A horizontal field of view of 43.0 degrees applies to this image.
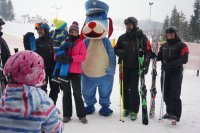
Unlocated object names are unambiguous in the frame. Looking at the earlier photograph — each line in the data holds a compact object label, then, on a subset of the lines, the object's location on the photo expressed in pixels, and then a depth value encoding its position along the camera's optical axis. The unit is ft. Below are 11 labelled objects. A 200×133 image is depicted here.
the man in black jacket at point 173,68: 14.12
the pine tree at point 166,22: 178.91
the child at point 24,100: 5.35
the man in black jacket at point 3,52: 13.57
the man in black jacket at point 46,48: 14.73
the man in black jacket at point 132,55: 14.85
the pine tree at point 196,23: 131.23
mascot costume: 14.94
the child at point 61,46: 13.43
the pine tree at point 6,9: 233.55
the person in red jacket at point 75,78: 13.70
